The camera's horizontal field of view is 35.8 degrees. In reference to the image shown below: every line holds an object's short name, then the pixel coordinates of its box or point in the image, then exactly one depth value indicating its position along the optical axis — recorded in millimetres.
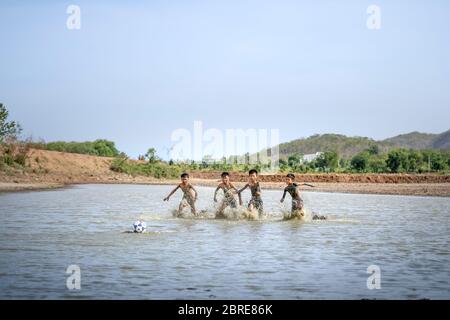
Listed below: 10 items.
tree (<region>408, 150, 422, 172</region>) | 77144
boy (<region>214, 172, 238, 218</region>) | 21938
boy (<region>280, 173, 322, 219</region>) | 21562
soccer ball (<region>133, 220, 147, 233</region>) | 16922
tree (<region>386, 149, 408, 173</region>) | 77125
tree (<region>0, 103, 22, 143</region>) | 51594
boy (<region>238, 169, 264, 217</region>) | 22062
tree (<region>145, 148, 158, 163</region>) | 75062
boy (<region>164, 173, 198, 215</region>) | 22350
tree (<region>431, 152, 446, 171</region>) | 79125
